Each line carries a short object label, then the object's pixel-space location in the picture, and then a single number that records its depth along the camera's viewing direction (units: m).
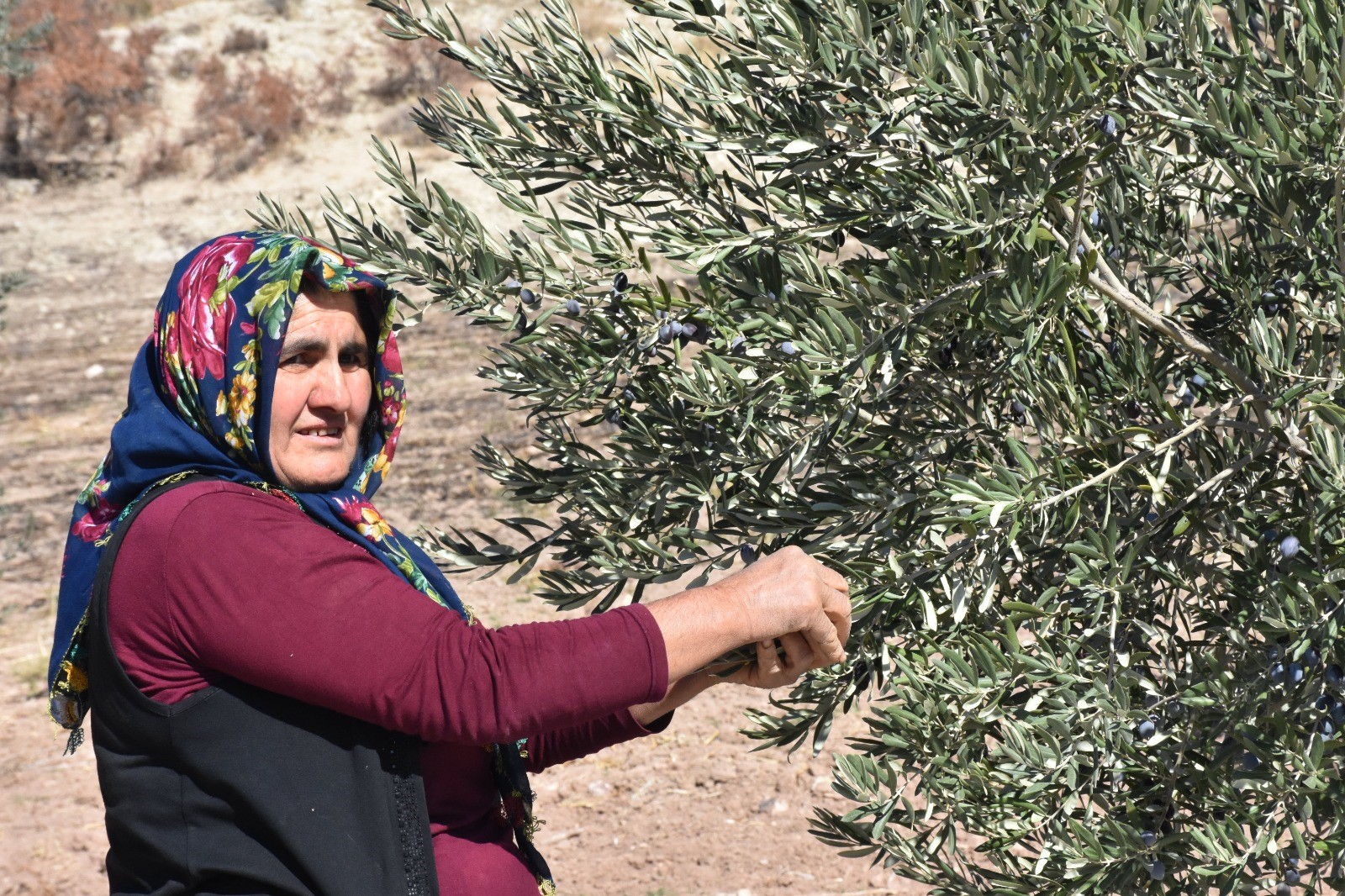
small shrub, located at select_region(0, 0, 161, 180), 19.69
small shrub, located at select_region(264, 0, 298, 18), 24.30
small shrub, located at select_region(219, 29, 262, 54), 22.66
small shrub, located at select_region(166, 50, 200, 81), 21.80
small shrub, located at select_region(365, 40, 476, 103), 20.53
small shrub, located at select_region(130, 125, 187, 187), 19.11
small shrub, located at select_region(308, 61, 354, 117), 20.16
